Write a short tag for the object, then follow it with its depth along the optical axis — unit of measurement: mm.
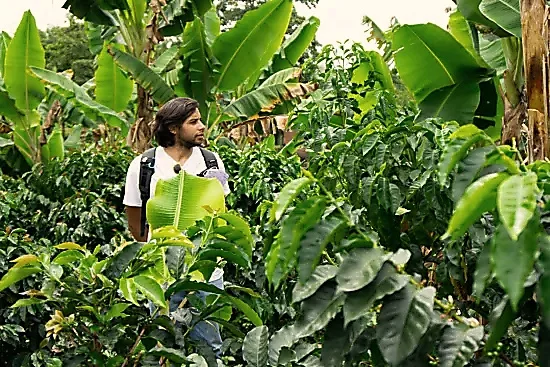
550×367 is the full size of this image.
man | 3506
